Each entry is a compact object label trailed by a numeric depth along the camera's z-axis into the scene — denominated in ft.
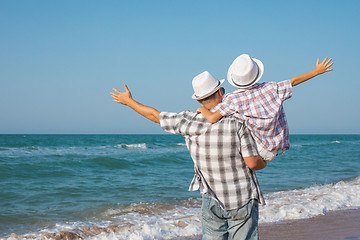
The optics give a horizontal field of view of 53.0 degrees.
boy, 6.29
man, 6.27
